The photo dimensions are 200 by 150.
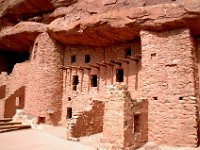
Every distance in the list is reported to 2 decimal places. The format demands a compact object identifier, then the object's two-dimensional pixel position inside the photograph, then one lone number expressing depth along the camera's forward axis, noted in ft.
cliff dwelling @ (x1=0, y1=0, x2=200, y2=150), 25.22
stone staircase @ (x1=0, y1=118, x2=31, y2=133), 31.14
